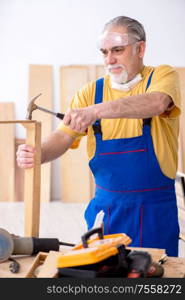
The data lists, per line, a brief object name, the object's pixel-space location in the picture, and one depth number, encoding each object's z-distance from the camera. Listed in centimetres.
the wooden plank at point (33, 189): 218
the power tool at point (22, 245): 191
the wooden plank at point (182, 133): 645
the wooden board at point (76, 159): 660
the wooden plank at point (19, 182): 674
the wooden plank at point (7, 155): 668
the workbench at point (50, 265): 168
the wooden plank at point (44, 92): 664
